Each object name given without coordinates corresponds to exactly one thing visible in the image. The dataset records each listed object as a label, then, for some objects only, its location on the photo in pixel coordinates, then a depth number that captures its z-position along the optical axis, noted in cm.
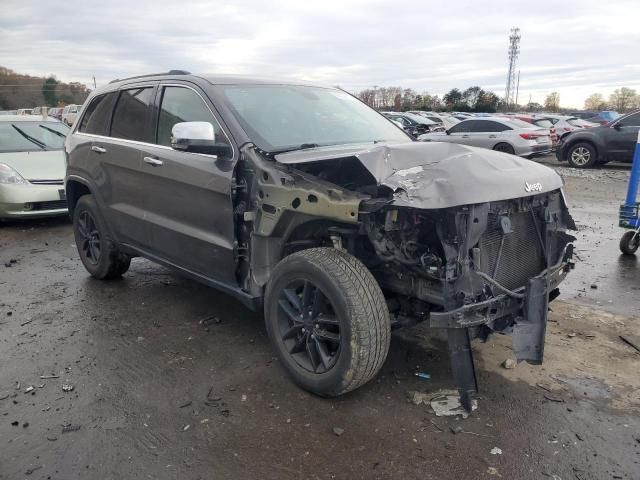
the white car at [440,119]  2350
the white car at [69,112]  2673
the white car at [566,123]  2105
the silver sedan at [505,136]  1602
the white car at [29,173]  793
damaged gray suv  294
